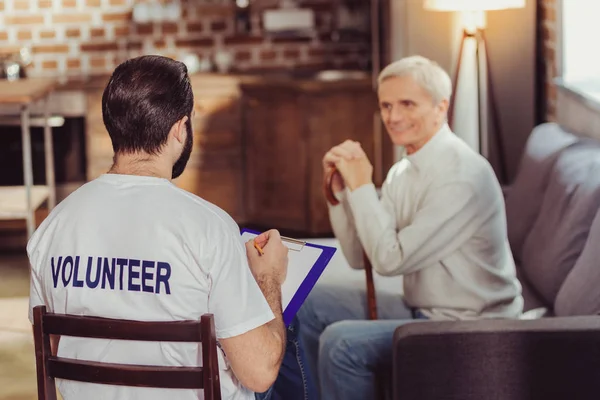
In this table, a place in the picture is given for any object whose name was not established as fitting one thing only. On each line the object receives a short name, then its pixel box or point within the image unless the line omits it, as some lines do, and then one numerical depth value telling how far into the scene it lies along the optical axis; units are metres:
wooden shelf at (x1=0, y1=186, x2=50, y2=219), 6.76
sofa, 3.03
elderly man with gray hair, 3.49
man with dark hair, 2.36
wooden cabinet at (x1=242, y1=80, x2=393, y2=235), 7.82
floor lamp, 5.52
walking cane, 3.87
